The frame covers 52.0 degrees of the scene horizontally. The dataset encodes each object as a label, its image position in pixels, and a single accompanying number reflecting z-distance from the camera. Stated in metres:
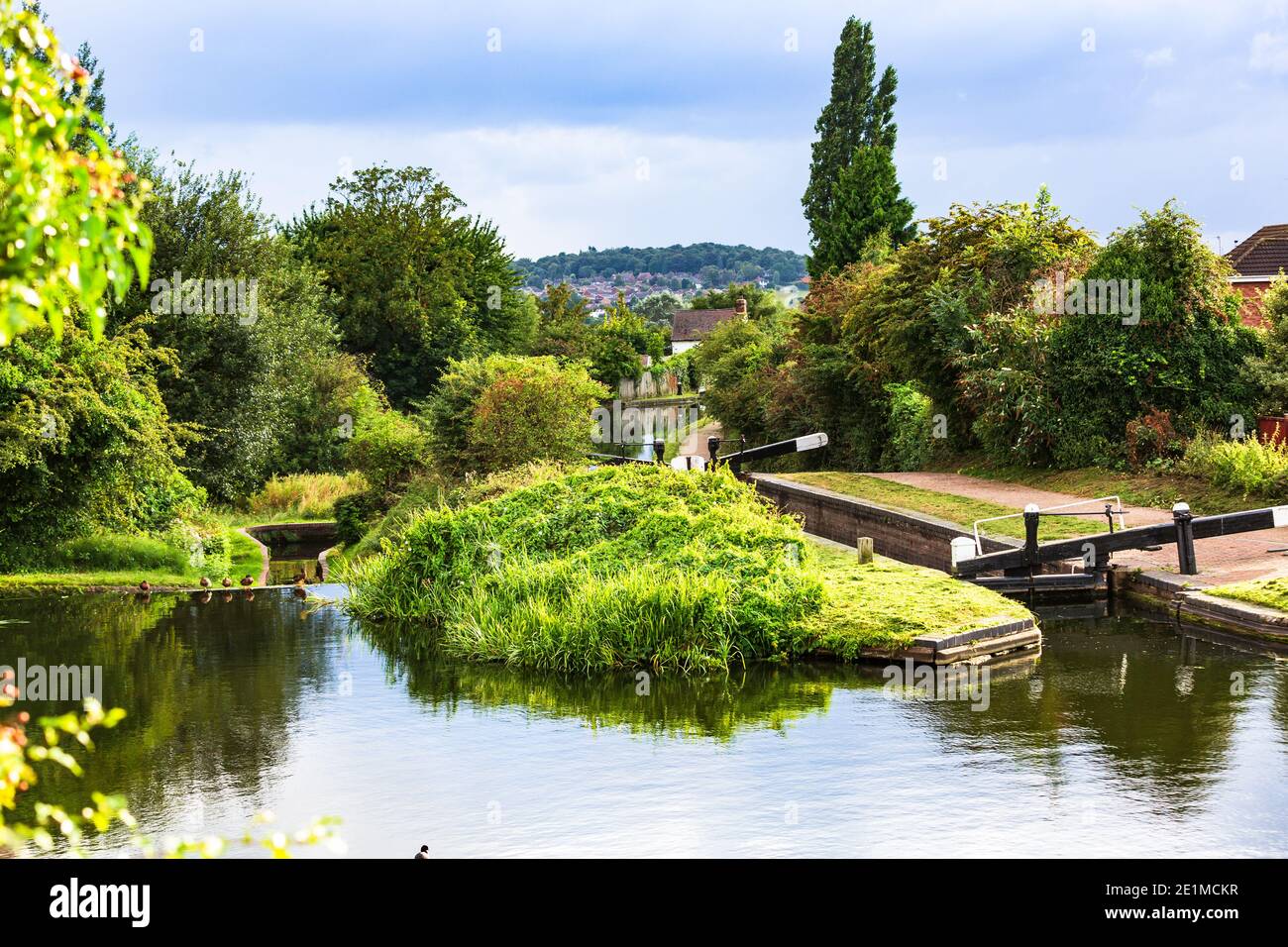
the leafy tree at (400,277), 50.12
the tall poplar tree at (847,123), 51.84
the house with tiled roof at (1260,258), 40.69
